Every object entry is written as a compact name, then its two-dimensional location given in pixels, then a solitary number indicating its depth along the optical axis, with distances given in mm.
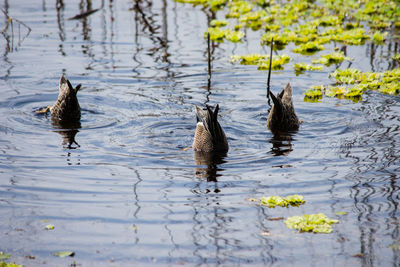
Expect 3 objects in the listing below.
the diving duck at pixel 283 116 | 15984
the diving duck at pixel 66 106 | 16844
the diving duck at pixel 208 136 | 14234
